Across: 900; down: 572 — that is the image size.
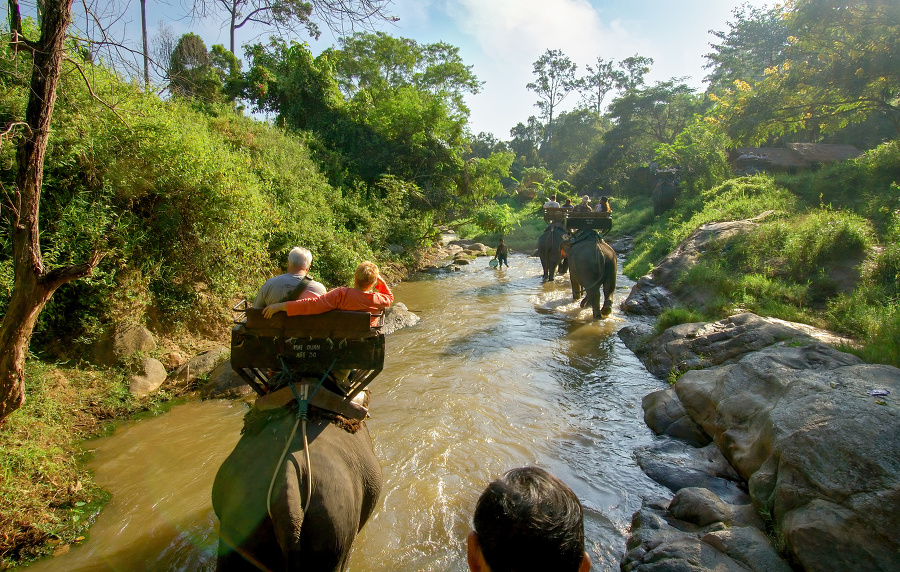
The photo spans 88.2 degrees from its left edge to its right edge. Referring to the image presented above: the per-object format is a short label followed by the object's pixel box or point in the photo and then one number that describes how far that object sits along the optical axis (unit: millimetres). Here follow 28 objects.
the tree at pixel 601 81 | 52156
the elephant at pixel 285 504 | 2229
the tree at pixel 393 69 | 31984
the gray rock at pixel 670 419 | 4926
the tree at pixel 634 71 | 49406
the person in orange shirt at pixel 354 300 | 3125
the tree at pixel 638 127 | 35125
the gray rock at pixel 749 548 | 2833
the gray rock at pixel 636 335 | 7879
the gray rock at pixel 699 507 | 3445
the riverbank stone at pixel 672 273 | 9773
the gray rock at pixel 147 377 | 5586
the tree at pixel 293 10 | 3891
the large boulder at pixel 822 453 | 2625
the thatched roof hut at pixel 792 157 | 17828
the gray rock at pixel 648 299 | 9702
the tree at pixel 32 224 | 3014
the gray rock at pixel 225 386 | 6051
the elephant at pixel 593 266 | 9594
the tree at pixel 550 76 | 54750
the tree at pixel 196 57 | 15547
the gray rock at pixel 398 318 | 9500
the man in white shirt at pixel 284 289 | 3432
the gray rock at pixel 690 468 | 4012
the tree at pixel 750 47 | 33938
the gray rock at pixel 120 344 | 5605
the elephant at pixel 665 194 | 21016
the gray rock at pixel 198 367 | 6149
